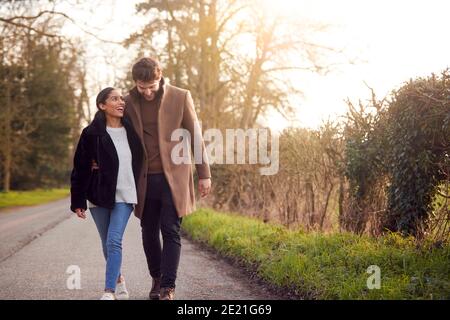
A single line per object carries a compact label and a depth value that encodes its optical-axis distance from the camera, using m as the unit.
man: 4.64
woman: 4.49
